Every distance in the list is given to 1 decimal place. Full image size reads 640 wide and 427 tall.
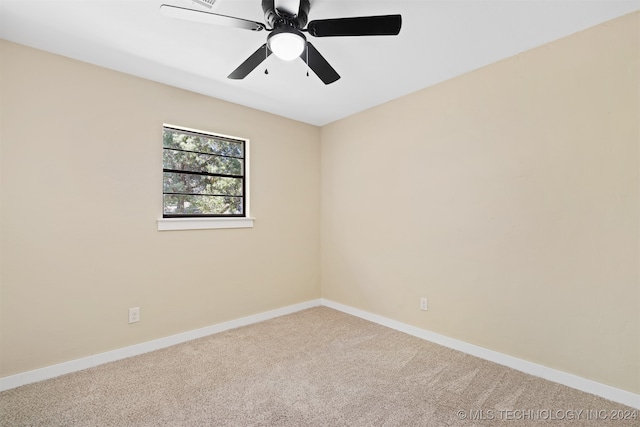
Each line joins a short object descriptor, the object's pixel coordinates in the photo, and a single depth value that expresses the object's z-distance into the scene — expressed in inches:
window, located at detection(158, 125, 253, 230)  112.6
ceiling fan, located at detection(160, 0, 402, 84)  59.4
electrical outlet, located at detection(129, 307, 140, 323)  100.3
